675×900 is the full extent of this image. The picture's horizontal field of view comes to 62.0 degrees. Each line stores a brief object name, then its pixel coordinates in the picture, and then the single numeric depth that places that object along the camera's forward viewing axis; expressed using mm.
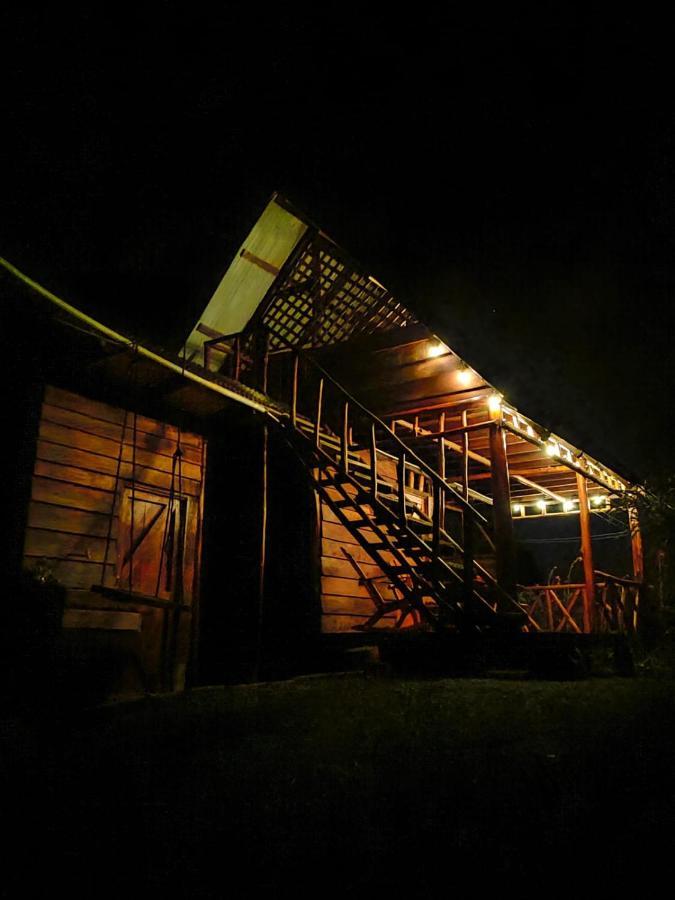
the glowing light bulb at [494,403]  8836
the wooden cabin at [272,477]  6719
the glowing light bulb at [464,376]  8816
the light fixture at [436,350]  8922
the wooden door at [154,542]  7121
